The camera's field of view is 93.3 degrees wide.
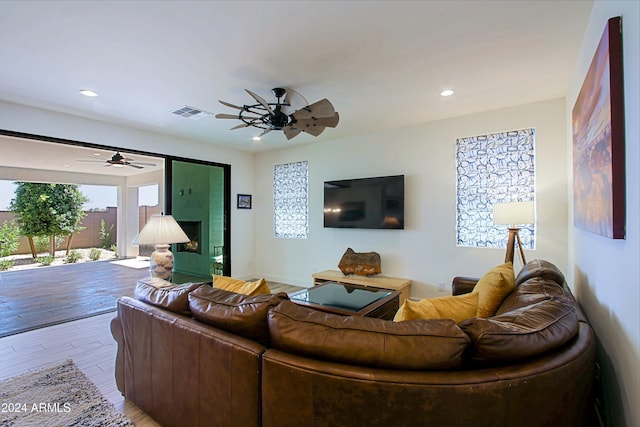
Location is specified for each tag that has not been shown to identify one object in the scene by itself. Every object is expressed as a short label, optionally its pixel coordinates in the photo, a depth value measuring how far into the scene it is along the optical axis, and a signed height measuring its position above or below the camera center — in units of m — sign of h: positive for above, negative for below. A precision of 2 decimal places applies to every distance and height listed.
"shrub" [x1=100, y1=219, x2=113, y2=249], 9.47 -0.55
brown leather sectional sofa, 0.96 -0.54
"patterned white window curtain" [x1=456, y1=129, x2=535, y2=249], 3.54 +0.42
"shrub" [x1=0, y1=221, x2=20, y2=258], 7.34 -0.44
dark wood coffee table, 2.63 -0.81
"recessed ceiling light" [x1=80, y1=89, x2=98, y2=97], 3.03 +1.29
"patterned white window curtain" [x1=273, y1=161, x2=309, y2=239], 5.49 +0.32
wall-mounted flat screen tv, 4.32 +0.21
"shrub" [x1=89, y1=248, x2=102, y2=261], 8.29 -1.00
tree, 7.60 +0.25
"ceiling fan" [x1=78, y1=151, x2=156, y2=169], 5.22 +1.08
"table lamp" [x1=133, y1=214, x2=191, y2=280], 2.91 -0.21
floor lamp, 2.99 -0.01
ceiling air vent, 3.60 +1.29
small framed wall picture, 5.82 +0.32
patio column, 8.84 -0.14
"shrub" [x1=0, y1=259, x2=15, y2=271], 6.65 -1.01
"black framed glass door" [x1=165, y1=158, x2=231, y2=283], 5.61 +0.07
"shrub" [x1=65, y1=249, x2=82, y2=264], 7.73 -1.00
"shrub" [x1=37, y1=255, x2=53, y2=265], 7.39 -1.02
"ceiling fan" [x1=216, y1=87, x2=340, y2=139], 2.65 +0.94
